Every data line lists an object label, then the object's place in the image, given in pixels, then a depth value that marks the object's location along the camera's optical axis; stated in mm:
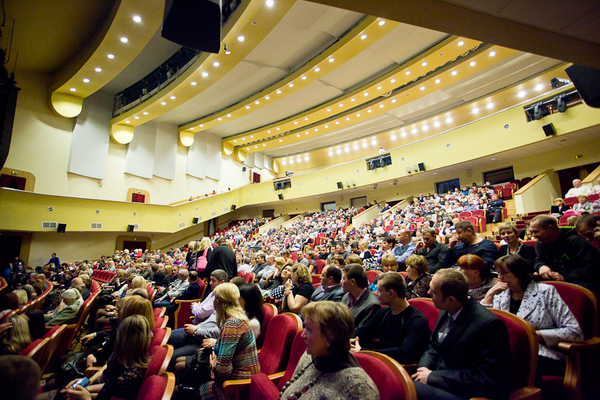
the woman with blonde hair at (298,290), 2521
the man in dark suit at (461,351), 1178
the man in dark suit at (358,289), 1939
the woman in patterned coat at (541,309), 1465
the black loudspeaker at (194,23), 3020
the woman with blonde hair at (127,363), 1542
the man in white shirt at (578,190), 6217
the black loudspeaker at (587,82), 2453
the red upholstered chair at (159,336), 1964
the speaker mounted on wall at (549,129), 8109
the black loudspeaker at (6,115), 5191
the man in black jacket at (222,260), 3561
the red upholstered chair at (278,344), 1846
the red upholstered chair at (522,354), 1255
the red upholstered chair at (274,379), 1424
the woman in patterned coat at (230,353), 1642
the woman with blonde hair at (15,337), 1823
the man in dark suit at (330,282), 2379
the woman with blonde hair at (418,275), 2387
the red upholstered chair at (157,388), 1392
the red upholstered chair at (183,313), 3404
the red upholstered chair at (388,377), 1107
